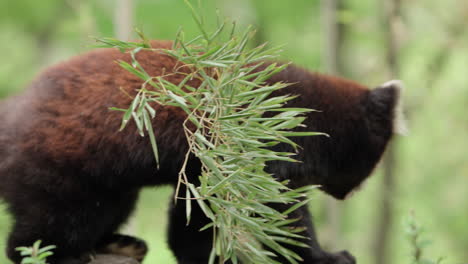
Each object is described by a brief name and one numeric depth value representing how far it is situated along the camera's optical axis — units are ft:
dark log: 24.59
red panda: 22.12
